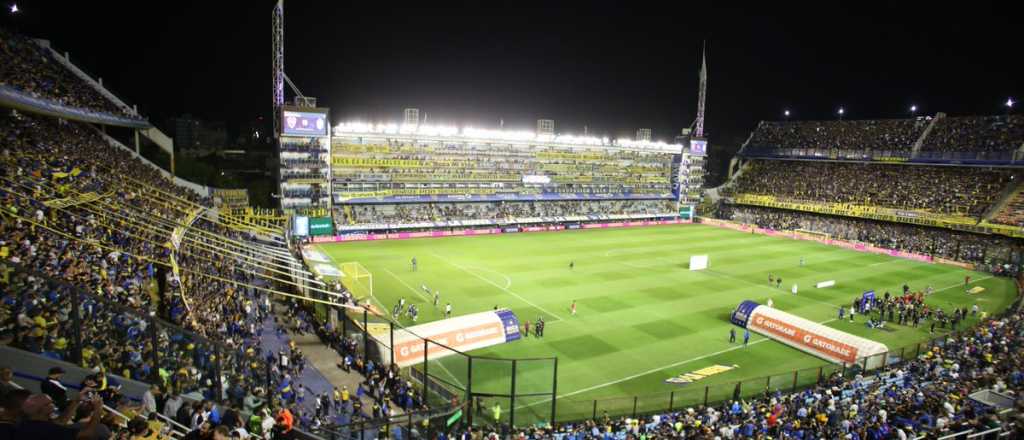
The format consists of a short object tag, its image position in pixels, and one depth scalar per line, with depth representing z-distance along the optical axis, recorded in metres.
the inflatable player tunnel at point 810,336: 23.80
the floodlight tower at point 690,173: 82.44
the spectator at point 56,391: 7.25
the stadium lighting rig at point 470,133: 59.41
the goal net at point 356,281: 33.88
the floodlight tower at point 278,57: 53.44
